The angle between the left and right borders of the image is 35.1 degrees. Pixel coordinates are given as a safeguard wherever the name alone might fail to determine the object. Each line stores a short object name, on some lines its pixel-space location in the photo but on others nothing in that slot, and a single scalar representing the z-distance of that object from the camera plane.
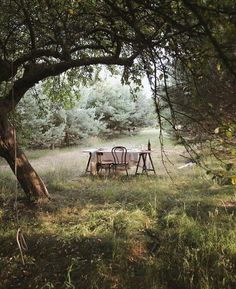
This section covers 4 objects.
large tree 2.42
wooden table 10.26
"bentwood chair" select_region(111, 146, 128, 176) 10.36
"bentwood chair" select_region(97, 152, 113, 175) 10.33
